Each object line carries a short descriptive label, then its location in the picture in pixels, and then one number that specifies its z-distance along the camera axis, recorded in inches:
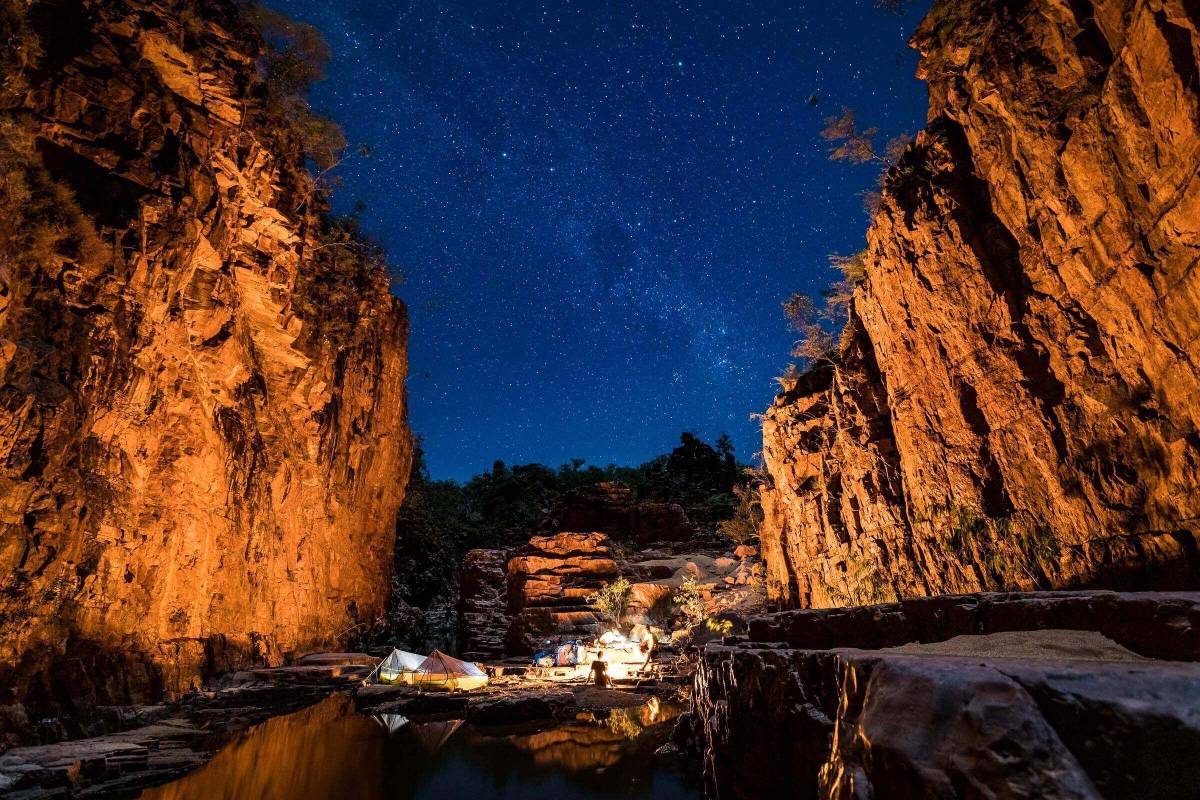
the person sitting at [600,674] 802.2
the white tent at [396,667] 836.0
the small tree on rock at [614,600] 1254.9
